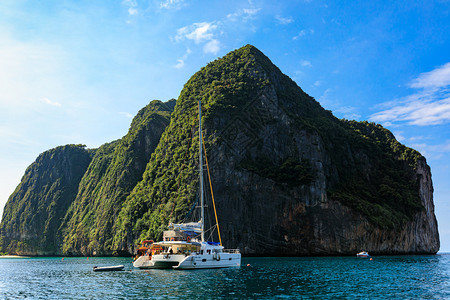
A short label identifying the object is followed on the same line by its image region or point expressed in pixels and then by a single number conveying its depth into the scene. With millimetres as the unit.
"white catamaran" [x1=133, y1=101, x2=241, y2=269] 43594
